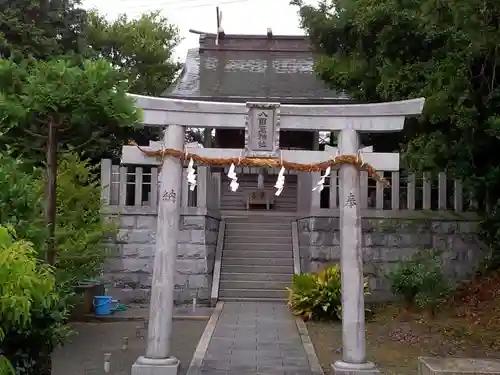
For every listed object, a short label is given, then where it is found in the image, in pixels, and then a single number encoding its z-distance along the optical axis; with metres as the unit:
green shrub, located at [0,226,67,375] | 4.06
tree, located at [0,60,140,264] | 6.15
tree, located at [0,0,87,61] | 16.58
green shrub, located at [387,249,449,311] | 10.90
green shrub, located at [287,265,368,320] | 11.23
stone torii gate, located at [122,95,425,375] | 7.53
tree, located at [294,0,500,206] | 10.80
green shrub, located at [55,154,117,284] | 9.59
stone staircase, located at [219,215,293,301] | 13.42
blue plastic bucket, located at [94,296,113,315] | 11.98
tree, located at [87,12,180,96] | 25.14
